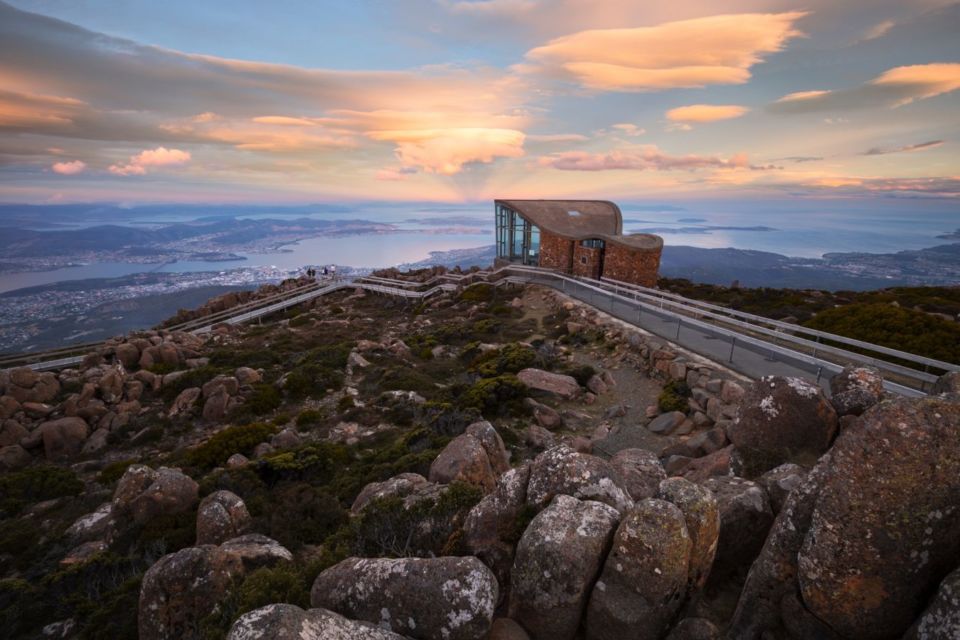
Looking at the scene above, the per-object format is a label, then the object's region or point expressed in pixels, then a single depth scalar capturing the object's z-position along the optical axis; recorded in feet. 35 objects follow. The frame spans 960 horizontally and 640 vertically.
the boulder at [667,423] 39.11
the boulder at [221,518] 25.62
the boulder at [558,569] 13.85
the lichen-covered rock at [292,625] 10.36
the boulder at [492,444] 28.76
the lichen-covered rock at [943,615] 9.71
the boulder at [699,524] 14.46
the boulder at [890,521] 10.90
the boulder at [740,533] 16.25
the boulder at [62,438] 46.47
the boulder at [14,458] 44.06
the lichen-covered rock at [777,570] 13.15
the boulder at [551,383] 48.65
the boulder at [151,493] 29.55
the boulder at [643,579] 13.29
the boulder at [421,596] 13.08
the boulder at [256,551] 20.56
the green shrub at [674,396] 41.50
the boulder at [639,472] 20.80
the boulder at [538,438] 38.91
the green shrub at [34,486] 36.82
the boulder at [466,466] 26.09
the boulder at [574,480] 16.84
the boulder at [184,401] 53.42
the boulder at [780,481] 17.33
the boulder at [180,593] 17.93
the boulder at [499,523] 16.51
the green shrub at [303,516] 26.68
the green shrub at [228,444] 40.81
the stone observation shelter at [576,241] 98.48
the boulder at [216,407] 52.34
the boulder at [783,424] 21.11
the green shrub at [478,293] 104.75
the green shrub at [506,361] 55.57
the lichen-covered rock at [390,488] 26.69
